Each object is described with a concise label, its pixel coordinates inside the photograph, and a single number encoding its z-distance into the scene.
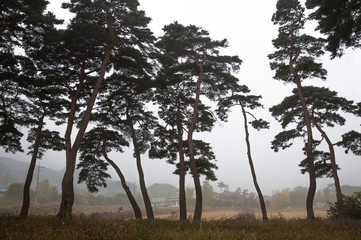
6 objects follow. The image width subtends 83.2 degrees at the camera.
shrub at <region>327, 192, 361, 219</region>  17.42
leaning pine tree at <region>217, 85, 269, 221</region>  18.49
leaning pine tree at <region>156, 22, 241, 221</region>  14.89
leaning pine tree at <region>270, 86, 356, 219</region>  17.05
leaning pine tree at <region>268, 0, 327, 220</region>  15.07
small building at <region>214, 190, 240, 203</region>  86.76
